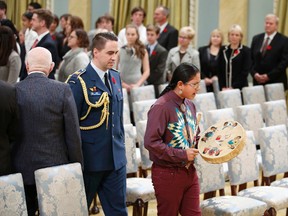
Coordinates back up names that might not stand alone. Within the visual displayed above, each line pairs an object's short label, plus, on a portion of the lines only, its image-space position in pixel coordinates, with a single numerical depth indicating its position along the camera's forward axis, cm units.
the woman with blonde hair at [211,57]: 1557
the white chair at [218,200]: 834
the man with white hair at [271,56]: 1556
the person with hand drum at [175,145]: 730
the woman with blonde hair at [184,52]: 1489
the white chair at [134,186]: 892
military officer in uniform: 747
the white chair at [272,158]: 908
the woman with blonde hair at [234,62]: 1500
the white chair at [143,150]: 968
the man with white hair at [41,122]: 700
